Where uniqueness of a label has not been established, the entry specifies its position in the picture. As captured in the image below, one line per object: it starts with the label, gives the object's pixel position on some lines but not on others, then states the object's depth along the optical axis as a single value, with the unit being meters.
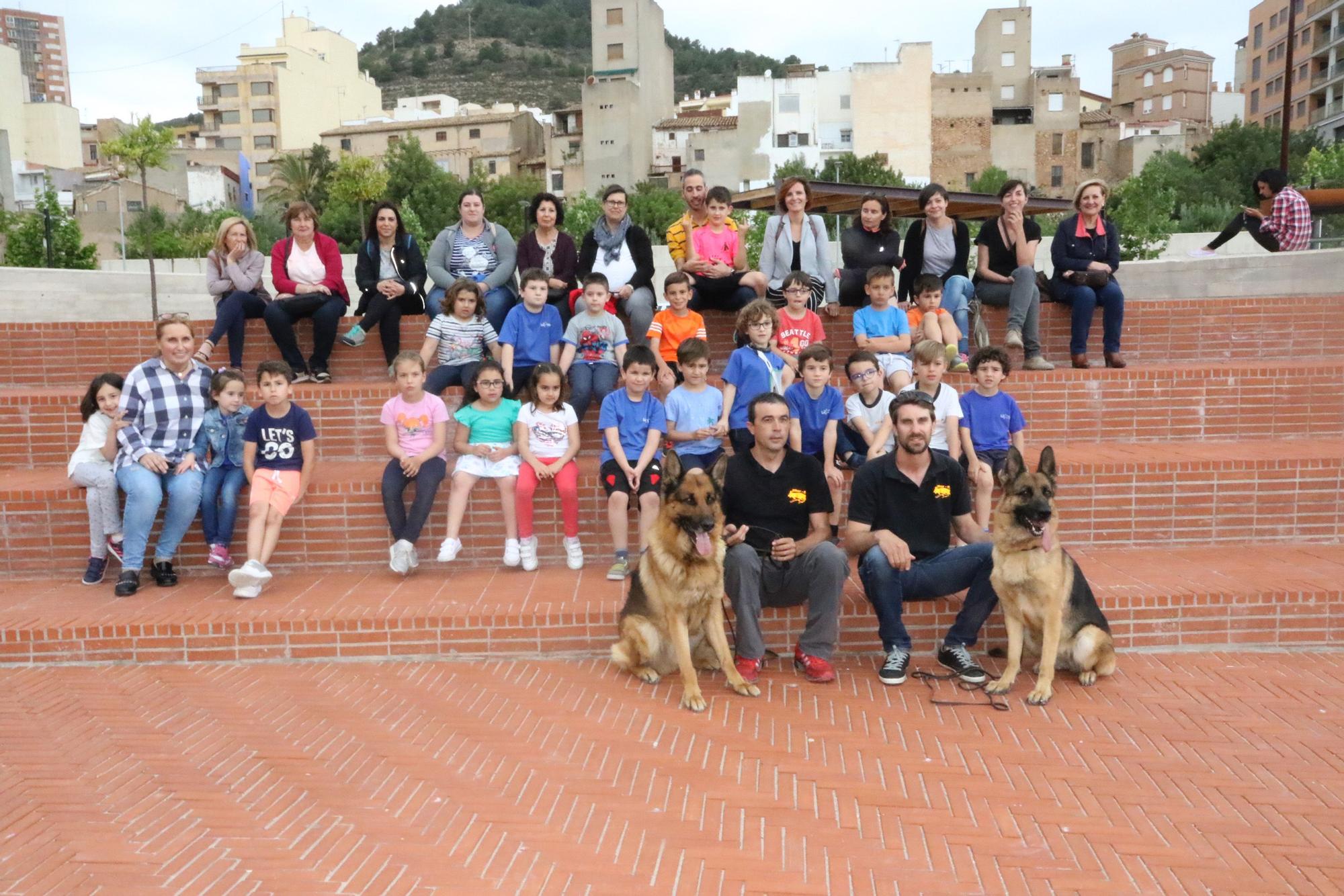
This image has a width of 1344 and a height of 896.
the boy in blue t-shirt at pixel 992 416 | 6.16
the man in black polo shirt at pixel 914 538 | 4.91
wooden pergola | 10.87
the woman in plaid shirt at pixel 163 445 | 5.97
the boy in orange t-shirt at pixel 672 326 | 7.11
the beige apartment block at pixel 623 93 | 64.44
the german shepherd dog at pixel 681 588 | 4.51
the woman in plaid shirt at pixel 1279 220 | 10.65
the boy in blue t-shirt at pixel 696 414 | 6.05
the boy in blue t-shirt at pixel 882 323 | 7.21
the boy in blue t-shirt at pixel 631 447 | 5.94
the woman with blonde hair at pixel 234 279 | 7.93
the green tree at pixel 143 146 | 17.89
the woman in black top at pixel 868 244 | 8.53
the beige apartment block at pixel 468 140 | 70.81
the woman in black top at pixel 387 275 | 8.27
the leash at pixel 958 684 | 4.47
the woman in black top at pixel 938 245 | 8.44
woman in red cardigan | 8.02
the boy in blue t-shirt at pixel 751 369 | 6.35
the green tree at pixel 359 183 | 43.97
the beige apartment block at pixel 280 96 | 79.94
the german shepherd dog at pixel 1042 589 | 4.45
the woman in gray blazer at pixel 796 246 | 8.21
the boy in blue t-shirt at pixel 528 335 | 7.18
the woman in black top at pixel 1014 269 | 8.29
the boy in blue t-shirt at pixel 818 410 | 5.98
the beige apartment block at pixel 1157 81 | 76.00
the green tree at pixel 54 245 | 19.81
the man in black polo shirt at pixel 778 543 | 4.87
